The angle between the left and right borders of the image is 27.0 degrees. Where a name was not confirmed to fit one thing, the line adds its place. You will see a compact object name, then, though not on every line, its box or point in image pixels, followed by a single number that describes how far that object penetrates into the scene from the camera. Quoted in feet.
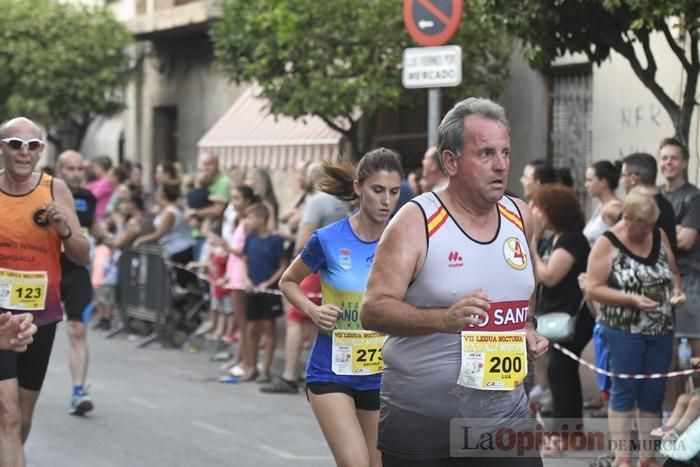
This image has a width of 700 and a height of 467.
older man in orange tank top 25.93
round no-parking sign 37.76
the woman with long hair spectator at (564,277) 33.09
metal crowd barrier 55.88
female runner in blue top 21.95
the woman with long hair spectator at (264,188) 52.95
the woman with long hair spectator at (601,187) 36.60
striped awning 63.46
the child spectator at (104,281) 60.95
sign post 37.42
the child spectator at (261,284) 45.88
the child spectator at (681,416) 26.58
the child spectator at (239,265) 48.52
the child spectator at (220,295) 52.60
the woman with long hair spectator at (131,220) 59.41
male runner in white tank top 16.69
